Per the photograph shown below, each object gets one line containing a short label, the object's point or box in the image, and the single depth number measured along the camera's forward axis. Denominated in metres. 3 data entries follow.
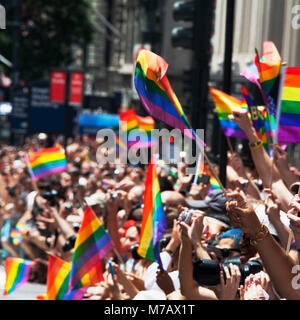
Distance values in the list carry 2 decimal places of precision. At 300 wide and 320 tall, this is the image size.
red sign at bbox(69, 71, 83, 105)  26.83
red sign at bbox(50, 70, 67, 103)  26.35
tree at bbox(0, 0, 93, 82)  46.09
